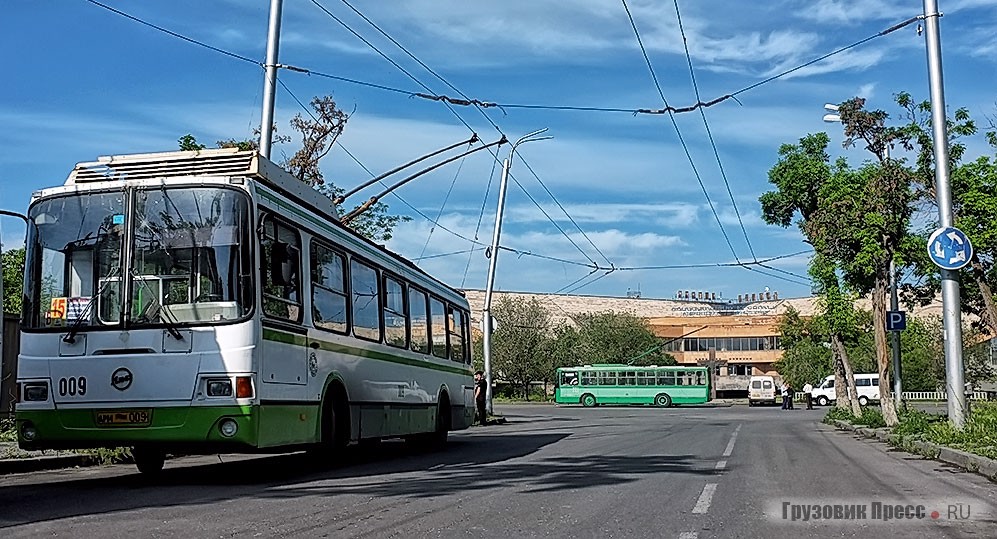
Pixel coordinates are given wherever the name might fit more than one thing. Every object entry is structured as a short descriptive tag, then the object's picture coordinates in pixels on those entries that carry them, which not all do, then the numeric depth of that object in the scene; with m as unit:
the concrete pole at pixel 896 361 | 26.17
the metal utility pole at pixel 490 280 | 31.81
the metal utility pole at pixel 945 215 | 16.83
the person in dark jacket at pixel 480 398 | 30.58
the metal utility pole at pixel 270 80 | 16.75
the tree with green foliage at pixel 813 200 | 27.52
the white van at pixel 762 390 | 73.31
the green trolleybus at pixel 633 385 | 62.16
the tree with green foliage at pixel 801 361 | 73.81
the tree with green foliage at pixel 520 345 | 77.06
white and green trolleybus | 10.37
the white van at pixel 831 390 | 68.75
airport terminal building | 115.62
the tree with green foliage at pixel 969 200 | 25.62
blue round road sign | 16.56
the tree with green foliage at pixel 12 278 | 38.25
